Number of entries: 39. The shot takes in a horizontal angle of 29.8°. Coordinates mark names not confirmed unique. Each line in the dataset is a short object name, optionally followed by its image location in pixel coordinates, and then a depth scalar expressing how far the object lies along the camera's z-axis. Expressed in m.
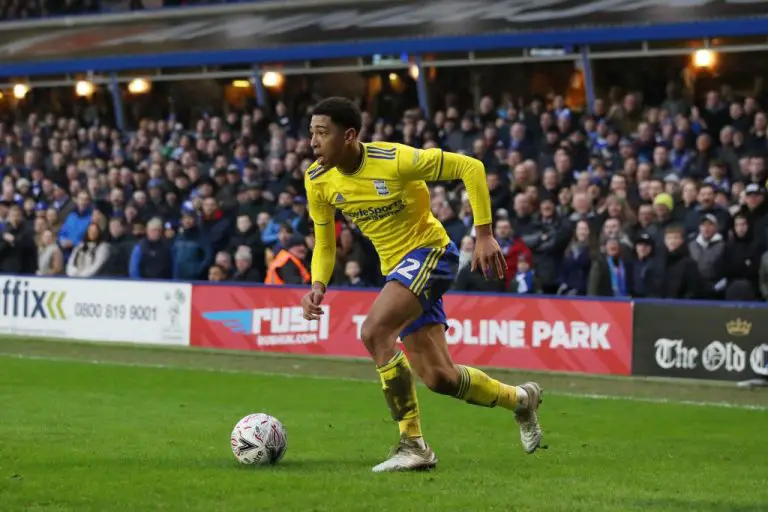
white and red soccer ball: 8.83
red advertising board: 17.05
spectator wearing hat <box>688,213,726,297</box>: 16.77
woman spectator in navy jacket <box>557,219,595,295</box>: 17.75
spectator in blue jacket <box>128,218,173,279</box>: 21.66
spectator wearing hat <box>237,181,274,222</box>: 21.91
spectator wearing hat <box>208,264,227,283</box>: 20.69
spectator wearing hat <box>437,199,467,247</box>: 18.94
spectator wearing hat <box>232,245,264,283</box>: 20.44
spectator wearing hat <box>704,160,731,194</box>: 18.44
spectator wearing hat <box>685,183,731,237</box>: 17.28
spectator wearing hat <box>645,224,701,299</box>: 16.88
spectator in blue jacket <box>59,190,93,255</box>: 24.16
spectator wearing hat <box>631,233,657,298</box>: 17.17
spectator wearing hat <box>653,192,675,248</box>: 17.38
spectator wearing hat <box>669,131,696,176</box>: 19.53
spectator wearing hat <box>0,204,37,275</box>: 23.84
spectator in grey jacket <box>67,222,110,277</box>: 22.27
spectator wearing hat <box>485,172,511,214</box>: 19.44
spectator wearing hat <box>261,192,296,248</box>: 21.11
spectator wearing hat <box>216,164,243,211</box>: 23.23
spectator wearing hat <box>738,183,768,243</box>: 16.78
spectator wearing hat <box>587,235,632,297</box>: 17.53
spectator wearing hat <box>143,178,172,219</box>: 23.97
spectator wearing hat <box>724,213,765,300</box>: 16.64
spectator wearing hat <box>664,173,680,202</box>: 18.34
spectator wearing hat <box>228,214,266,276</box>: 20.88
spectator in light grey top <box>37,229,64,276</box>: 23.22
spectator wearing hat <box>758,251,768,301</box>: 16.33
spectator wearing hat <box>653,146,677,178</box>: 19.30
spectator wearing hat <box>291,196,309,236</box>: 20.89
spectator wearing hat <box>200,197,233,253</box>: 21.72
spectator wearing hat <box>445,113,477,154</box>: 22.66
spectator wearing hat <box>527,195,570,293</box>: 18.08
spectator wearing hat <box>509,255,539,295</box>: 18.05
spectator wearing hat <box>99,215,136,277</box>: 22.23
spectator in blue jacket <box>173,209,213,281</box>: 21.53
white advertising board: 20.39
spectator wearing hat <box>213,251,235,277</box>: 20.73
